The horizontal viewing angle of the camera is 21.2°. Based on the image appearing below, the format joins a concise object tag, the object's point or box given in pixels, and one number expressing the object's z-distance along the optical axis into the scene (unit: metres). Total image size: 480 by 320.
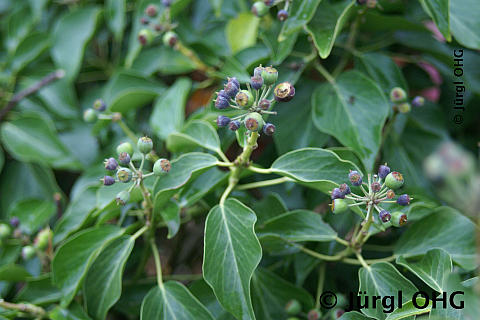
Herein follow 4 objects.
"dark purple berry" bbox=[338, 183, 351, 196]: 0.61
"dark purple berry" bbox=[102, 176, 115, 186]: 0.63
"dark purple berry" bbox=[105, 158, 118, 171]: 0.63
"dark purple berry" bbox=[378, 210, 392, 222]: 0.60
